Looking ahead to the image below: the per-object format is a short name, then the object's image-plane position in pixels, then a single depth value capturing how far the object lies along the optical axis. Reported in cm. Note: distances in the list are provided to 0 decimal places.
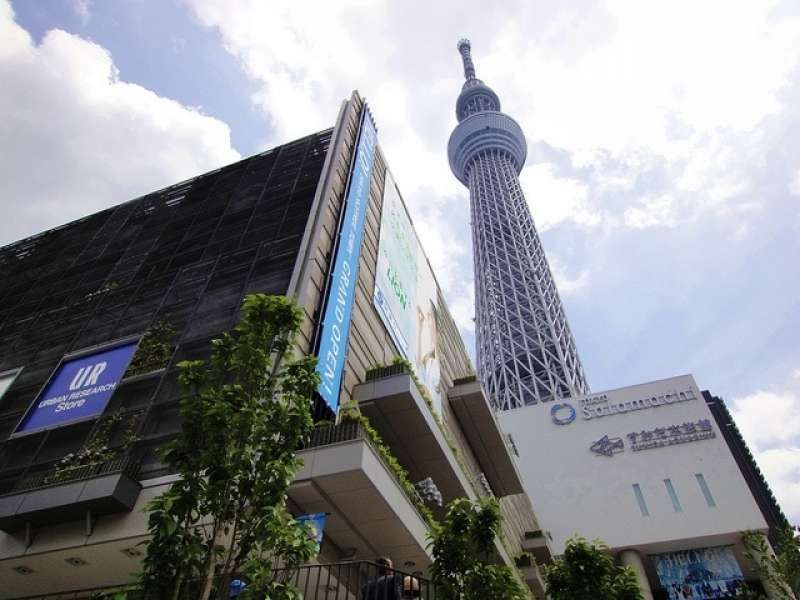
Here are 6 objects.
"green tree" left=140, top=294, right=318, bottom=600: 659
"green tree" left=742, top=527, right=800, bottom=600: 1693
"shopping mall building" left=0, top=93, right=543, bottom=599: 1282
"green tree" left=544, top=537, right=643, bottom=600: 1039
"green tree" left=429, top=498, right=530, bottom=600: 886
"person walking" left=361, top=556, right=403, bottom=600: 851
